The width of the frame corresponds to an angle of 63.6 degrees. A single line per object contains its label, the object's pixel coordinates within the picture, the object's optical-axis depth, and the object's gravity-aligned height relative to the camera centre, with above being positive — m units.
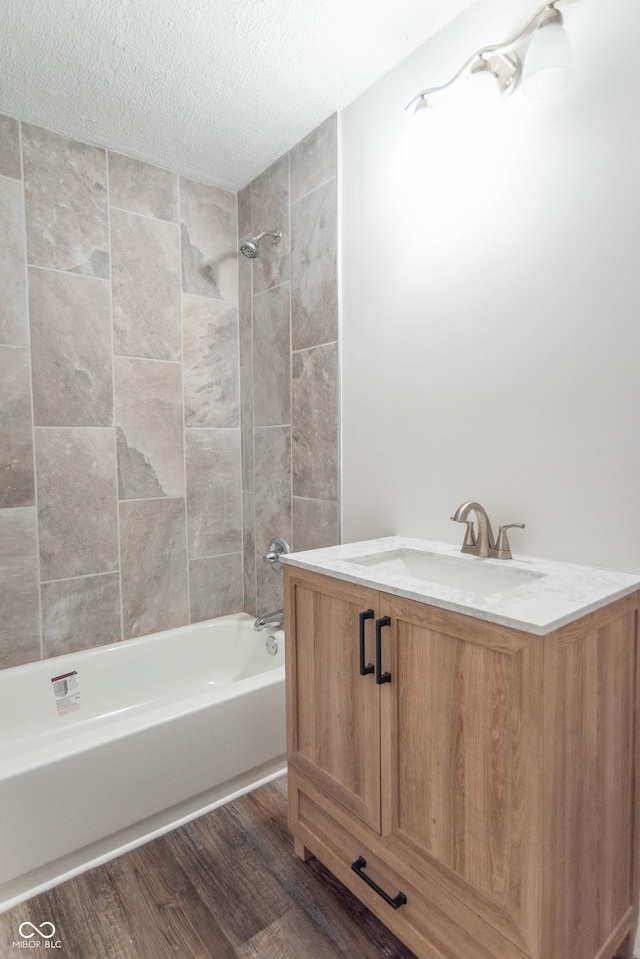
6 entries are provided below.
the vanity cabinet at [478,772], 0.92 -0.67
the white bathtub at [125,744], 1.42 -0.98
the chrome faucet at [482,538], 1.39 -0.25
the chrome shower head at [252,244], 2.22 +0.90
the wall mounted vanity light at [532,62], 1.19 +0.97
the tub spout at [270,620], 2.21 -0.72
